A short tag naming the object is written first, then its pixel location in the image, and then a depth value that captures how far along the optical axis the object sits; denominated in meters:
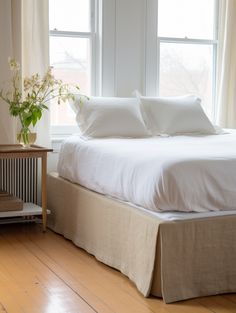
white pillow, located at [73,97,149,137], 4.29
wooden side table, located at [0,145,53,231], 4.56
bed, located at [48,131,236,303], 2.94
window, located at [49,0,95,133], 4.76
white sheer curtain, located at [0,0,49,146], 4.31
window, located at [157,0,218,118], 5.18
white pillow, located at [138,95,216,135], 4.54
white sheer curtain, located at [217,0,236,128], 5.25
